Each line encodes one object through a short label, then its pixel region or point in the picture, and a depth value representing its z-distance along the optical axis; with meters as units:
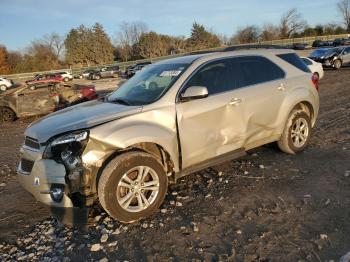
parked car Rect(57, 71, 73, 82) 46.92
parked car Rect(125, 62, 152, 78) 38.22
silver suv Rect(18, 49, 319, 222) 4.00
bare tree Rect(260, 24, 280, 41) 98.07
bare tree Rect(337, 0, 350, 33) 101.93
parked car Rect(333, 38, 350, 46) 57.01
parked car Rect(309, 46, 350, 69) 24.31
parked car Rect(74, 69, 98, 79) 54.40
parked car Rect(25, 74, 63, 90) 14.16
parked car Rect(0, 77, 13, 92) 41.81
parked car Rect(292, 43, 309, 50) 57.88
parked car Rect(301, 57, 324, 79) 16.66
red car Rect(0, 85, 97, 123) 13.95
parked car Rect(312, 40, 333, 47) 62.73
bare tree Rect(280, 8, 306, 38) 100.06
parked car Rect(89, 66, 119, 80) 48.65
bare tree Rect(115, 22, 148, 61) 89.47
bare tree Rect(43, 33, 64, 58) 97.45
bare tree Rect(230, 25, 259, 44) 99.06
